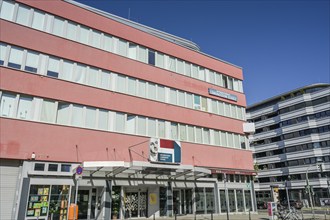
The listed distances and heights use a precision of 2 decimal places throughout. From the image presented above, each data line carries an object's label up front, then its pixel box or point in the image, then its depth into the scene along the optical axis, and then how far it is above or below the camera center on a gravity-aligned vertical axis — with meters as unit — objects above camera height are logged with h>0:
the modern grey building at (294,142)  55.22 +11.43
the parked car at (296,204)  42.19 -0.84
